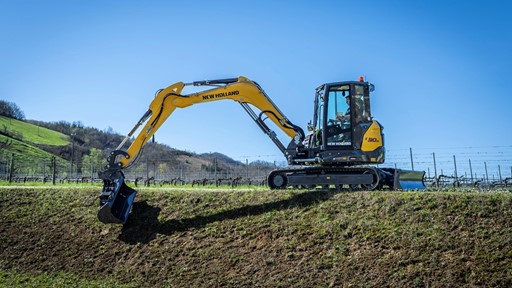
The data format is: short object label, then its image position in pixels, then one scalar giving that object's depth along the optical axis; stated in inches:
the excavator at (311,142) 526.0
